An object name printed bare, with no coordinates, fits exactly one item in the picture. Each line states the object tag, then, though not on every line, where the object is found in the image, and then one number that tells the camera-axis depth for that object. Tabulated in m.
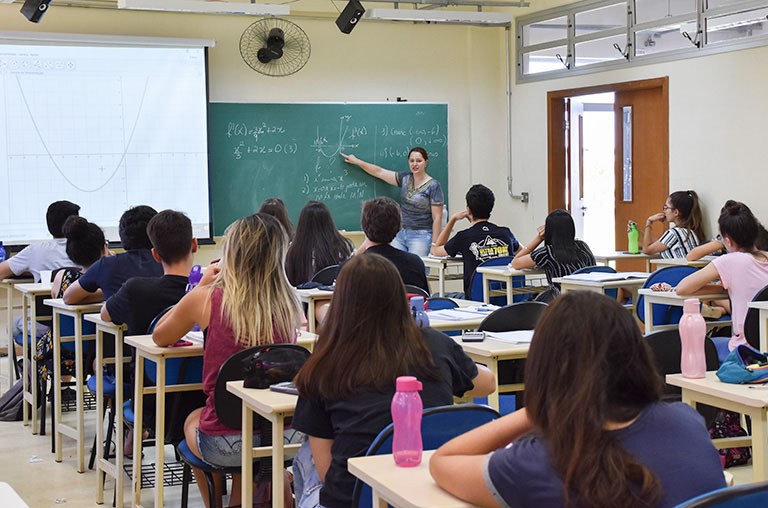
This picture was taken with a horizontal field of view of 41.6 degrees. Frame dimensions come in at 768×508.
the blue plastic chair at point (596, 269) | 6.48
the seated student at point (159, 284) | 4.19
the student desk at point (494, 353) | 3.68
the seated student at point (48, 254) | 6.33
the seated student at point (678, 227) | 7.71
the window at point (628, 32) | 7.66
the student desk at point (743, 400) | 2.85
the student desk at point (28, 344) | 5.65
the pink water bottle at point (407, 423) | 2.21
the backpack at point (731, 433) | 4.41
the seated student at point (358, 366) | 2.47
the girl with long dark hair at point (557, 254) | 6.60
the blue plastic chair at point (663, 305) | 5.83
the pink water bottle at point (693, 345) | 3.12
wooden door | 8.55
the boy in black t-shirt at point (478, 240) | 7.18
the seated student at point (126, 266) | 4.82
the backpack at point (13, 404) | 6.20
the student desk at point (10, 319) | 6.46
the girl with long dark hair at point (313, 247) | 5.97
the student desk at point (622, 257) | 7.99
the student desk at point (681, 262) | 7.17
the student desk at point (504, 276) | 6.75
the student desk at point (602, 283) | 6.05
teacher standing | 9.15
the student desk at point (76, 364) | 4.95
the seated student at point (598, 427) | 1.68
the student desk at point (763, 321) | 4.58
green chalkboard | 9.03
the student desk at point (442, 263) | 7.59
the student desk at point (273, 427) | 2.91
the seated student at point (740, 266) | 4.99
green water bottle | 8.22
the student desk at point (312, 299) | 5.41
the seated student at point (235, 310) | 3.54
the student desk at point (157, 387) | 3.74
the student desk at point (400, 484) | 1.98
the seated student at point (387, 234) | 5.23
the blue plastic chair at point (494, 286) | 7.16
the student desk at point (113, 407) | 4.40
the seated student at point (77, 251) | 5.39
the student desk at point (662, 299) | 5.34
